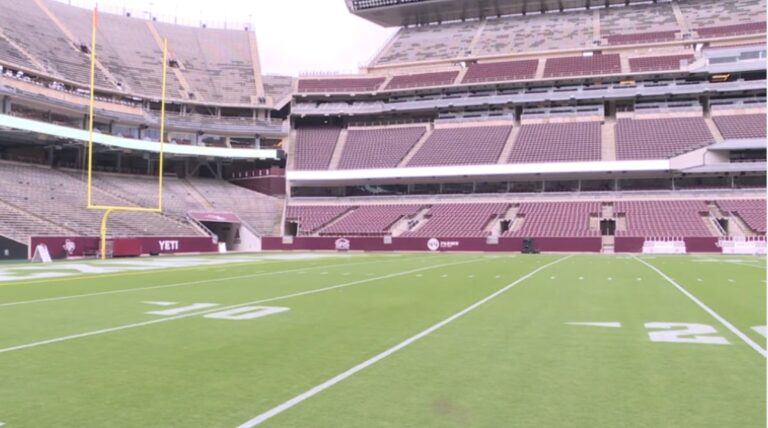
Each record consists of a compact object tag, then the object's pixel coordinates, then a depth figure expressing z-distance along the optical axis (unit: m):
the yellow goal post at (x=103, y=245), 31.74
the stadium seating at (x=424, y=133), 44.84
